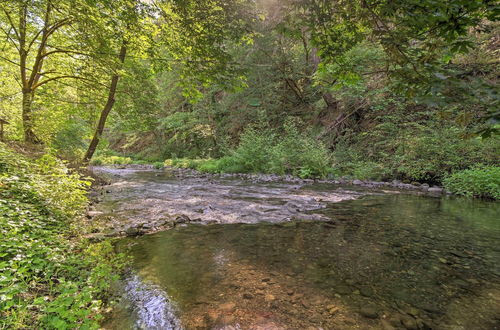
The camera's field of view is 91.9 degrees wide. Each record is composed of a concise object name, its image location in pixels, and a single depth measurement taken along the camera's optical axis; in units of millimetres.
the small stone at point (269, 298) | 2442
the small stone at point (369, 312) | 2197
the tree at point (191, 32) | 3754
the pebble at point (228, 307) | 2275
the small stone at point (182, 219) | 5012
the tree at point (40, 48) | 6014
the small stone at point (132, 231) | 4223
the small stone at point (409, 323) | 2066
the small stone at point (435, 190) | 8594
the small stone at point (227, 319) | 2117
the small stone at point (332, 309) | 2252
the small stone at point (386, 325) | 2051
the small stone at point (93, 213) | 5012
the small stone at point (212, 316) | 2125
